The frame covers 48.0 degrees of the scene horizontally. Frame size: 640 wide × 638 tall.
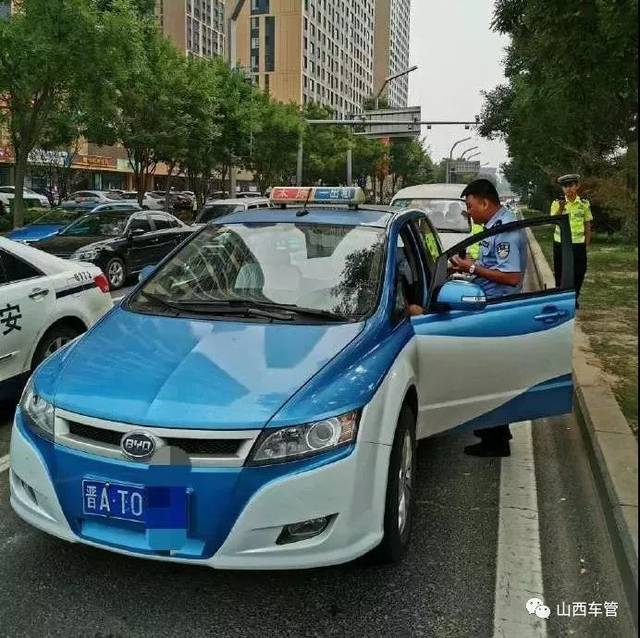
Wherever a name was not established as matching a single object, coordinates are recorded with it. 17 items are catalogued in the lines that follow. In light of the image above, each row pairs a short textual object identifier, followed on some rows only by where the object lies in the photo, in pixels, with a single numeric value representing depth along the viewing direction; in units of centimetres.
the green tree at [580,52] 464
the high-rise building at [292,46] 10391
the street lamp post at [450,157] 8886
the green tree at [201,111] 2447
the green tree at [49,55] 1518
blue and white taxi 271
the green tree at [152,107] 2286
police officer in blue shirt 452
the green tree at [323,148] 4922
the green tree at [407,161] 8250
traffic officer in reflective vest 906
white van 1176
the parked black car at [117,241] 1195
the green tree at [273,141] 3881
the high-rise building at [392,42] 15400
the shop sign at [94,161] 5284
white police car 512
